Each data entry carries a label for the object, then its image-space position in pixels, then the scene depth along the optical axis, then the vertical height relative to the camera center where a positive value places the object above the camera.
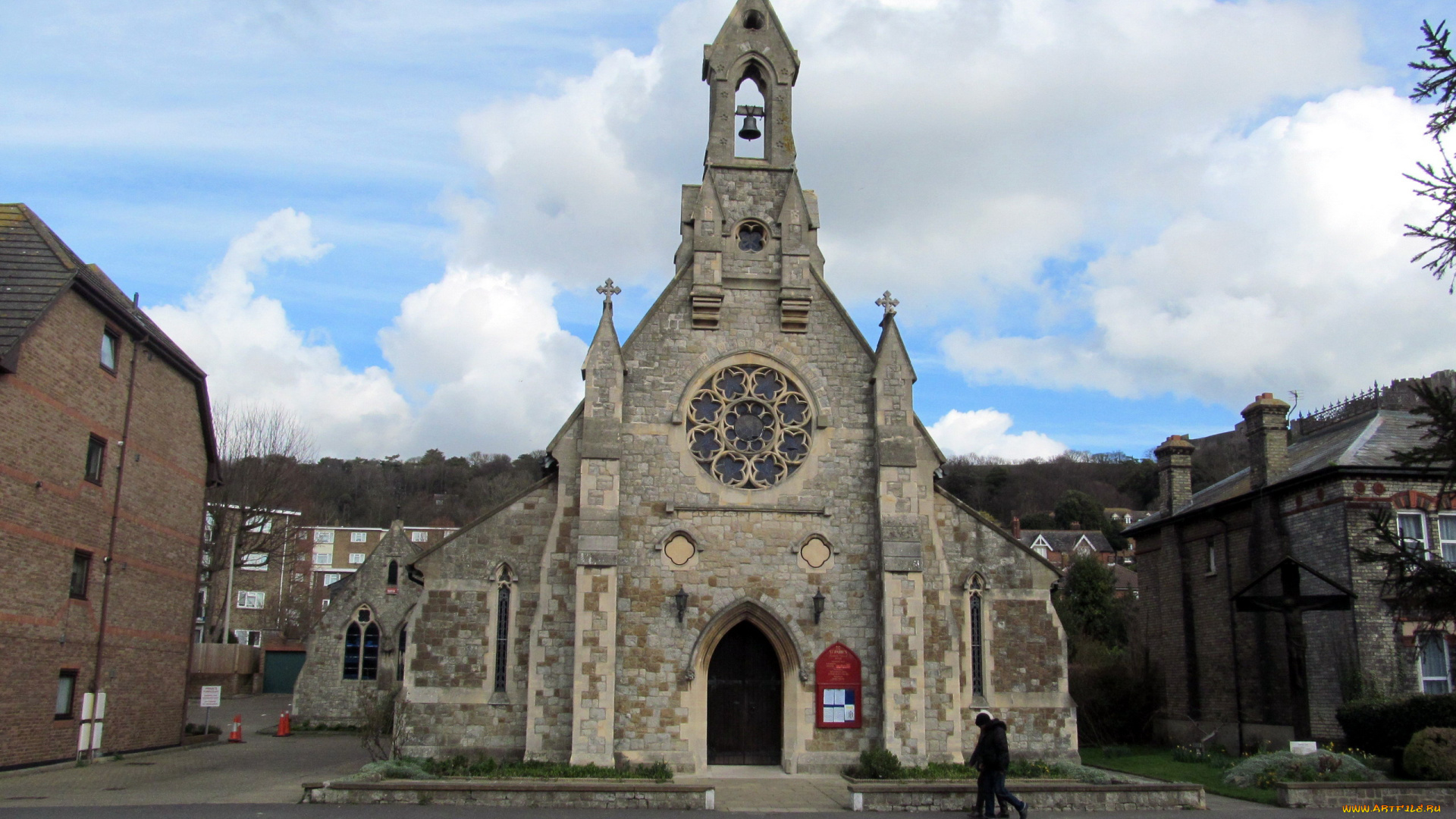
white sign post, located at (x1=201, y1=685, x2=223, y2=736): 28.22 -2.22
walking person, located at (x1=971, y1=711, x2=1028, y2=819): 13.90 -1.82
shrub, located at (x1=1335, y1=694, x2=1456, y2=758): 19.45 -1.85
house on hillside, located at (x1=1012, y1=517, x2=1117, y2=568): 75.75 +5.85
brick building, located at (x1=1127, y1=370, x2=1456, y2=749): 22.14 +1.14
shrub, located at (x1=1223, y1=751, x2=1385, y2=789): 16.50 -2.38
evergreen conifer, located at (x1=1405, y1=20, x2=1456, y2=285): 11.82 +5.68
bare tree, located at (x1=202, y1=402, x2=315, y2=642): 40.91 +4.41
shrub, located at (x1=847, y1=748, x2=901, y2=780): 18.11 -2.55
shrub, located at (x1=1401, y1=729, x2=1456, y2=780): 16.55 -2.11
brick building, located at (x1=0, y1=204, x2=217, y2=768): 19.27 +2.33
